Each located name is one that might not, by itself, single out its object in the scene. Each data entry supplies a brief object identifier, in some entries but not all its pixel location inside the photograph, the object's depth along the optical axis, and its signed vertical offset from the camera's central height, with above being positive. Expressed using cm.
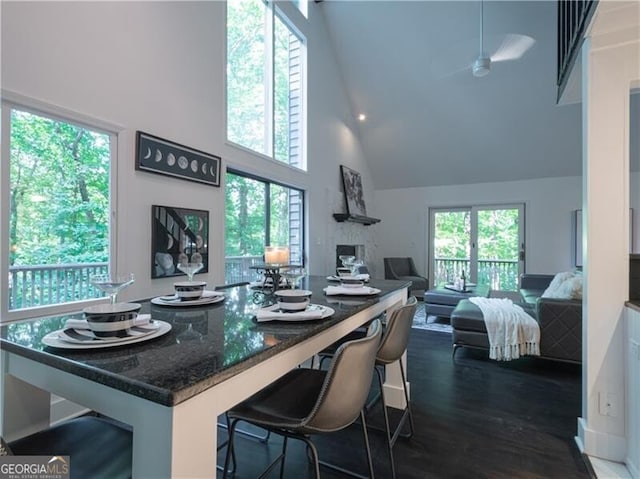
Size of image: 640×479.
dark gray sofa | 296 -81
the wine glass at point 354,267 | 253 -21
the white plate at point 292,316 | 119 -28
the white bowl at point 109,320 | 90 -22
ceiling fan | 308 +189
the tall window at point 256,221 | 406 +27
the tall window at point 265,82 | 406 +221
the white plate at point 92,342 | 85 -27
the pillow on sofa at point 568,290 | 313 -48
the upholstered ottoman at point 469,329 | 329 -89
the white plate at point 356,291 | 179 -27
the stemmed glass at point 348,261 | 271 -17
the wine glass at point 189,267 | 181 -15
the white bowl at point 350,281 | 209 -26
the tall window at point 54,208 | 213 +22
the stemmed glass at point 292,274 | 180 -18
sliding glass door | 688 -7
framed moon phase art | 283 +75
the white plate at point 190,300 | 149 -28
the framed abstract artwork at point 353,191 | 658 +103
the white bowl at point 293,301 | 128 -24
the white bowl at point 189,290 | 155 -24
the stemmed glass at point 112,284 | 116 -16
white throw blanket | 308 -88
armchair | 679 -70
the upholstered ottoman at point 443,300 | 465 -84
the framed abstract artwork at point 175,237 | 295 +3
